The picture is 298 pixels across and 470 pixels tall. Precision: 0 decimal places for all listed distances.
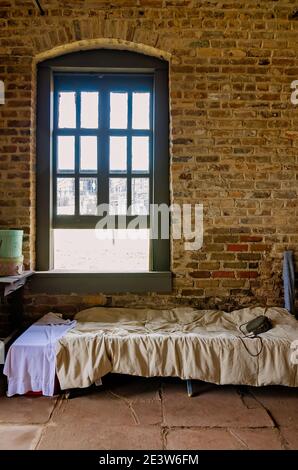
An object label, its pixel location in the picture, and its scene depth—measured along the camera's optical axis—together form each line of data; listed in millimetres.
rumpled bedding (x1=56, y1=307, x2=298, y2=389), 2680
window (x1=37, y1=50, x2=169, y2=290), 3689
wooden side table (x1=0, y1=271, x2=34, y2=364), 3312
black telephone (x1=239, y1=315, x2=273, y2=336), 2973
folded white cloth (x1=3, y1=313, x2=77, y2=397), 2697
